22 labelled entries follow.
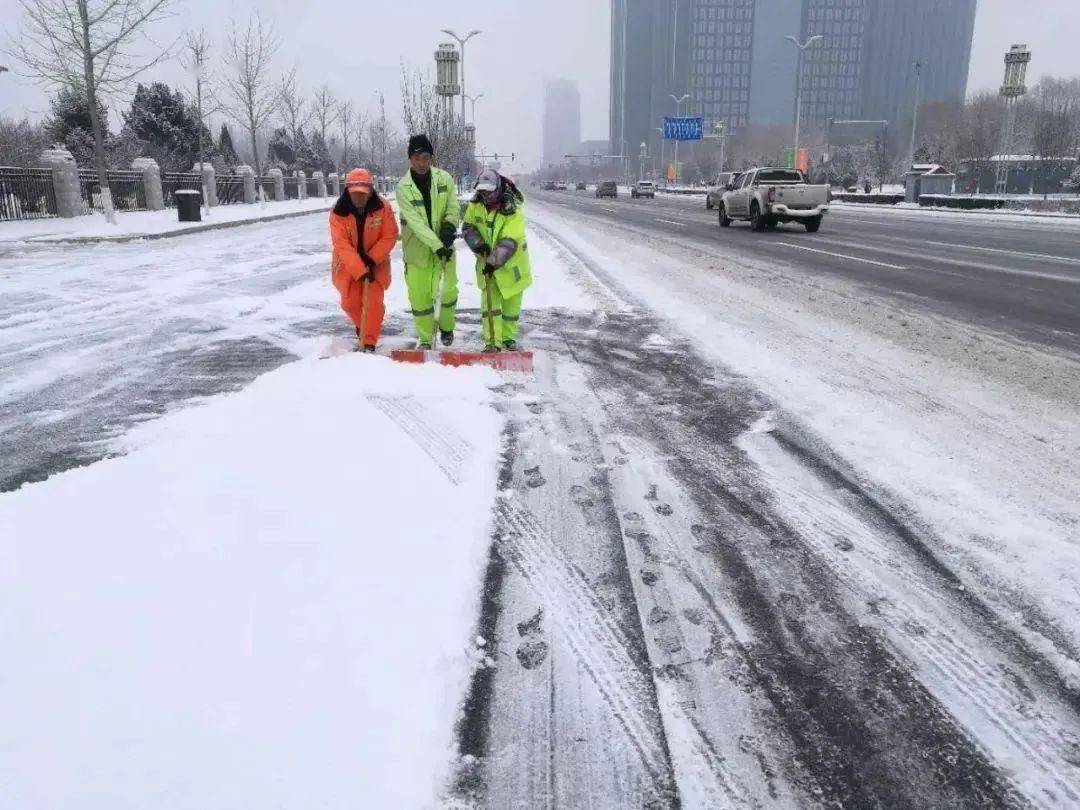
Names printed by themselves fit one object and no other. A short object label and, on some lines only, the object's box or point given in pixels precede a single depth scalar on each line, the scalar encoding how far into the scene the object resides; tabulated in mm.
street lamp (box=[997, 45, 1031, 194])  66188
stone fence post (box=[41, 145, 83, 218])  22688
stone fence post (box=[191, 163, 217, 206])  31812
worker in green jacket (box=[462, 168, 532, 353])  5754
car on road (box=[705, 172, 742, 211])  35688
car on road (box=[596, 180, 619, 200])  62031
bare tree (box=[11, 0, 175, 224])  20109
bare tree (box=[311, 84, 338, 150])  54688
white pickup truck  20000
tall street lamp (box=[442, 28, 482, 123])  38019
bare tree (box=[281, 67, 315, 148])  46000
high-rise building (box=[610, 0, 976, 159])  151125
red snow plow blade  5754
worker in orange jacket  5984
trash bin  23297
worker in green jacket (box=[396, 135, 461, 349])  5887
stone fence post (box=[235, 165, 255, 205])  38375
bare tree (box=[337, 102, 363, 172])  60125
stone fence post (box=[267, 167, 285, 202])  43469
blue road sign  81188
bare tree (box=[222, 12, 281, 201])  37500
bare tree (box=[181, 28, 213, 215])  35469
